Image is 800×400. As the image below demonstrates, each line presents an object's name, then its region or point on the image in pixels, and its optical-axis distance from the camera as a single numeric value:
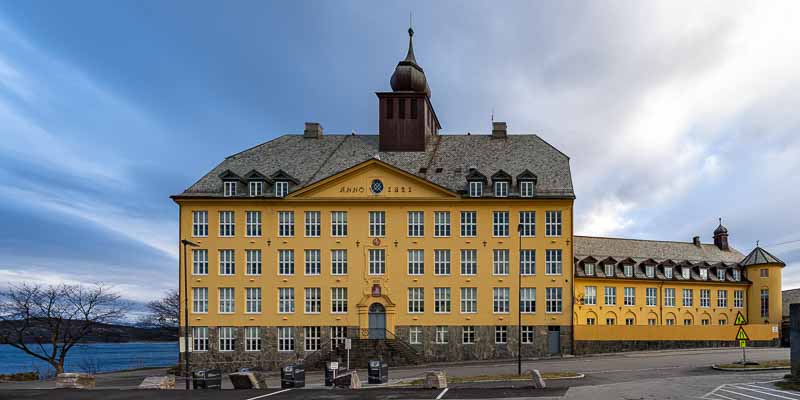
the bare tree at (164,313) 77.62
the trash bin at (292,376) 33.22
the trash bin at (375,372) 34.31
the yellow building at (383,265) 53.69
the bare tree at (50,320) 52.97
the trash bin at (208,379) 33.20
